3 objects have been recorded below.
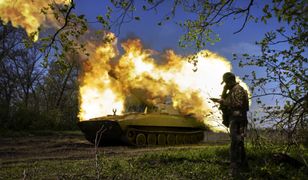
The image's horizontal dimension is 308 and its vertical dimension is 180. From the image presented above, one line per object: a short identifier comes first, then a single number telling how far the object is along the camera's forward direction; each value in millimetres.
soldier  5497
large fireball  14486
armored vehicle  12647
